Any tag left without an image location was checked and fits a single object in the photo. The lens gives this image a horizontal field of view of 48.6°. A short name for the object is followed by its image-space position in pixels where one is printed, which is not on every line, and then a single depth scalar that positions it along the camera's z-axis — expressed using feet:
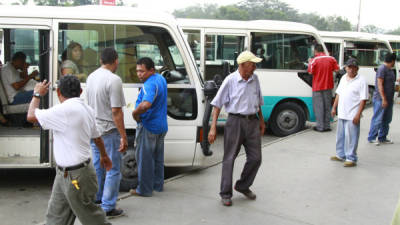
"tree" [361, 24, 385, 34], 189.11
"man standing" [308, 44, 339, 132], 31.94
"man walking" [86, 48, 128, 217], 15.24
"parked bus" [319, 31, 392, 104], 57.26
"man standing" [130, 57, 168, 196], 16.80
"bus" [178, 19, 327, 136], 32.94
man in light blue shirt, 16.96
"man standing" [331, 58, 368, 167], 22.66
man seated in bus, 21.54
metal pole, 112.04
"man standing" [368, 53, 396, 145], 27.73
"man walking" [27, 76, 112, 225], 11.93
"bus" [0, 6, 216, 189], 18.57
